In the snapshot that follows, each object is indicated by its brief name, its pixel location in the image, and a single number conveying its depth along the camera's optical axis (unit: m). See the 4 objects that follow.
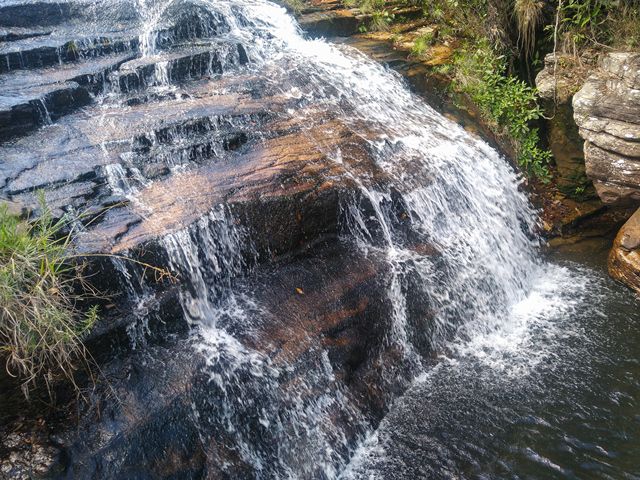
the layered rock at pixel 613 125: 5.24
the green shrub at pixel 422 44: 7.58
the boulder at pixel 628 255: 5.28
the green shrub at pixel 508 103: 6.56
